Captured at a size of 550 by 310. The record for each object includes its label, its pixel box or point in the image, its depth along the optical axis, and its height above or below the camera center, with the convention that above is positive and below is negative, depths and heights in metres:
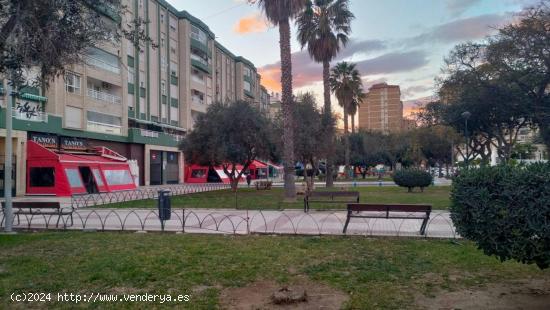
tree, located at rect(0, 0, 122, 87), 6.97 +2.39
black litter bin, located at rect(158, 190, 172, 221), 11.95 -0.97
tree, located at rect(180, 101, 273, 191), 27.36 +2.20
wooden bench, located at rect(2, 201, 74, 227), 13.02 -1.05
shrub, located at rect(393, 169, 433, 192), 26.30 -0.54
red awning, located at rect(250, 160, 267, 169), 57.52 +0.83
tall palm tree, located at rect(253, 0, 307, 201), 20.62 +5.49
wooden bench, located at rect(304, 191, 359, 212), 15.93 -1.02
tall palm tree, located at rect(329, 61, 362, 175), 42.22 +8.75
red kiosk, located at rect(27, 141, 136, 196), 27.42 -0.14
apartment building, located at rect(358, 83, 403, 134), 130.38 +19.94
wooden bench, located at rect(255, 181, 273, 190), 33.47 -1.19
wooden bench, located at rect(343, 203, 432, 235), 10.49 -0.97
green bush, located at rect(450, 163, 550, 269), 4.70 -0.49
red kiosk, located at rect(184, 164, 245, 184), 51.84 -0.57
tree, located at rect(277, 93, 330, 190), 27.48 +2.53
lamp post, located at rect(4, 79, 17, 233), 11.66 +0.04
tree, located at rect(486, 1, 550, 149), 19.47 +5.49
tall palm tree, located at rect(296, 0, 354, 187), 31.05 +10.32
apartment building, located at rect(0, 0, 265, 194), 31.36 +7.06
